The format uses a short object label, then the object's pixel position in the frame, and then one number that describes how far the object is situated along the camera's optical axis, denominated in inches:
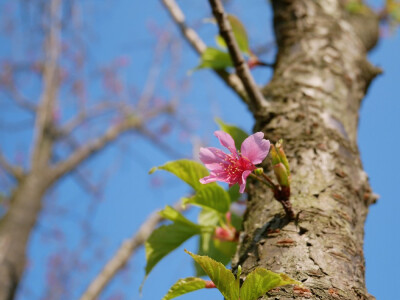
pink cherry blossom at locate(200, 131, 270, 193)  14.7
